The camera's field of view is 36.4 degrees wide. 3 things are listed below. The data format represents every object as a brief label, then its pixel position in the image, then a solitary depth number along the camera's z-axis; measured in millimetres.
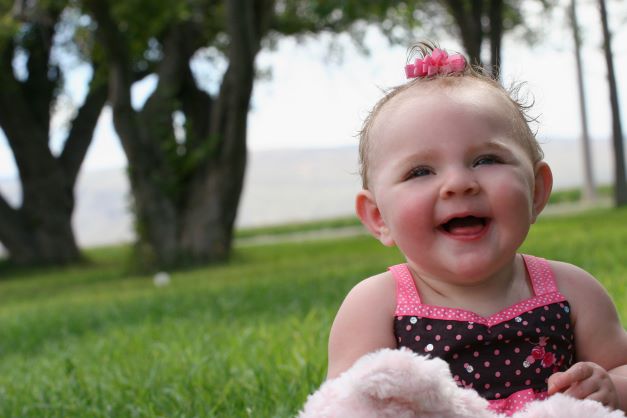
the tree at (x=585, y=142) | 22156
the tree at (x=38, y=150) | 18000
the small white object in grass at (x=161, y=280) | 10563
